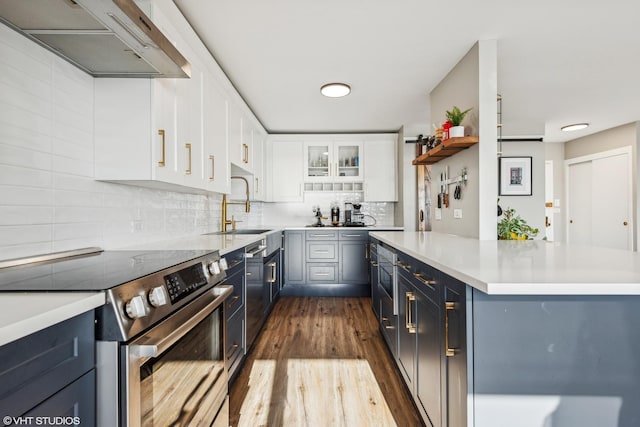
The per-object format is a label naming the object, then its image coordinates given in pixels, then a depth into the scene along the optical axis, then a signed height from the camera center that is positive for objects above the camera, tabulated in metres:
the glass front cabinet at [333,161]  4.62 +0.75
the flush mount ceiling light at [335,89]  2.97 +1.15
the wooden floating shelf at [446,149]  2.29 +0.51
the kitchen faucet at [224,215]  3.20 -0.01
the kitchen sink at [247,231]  3.33 -0.18
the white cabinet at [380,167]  4.61 +0.66
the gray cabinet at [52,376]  0.58 -0.32
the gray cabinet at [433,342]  1.10 -0.53
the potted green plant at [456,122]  2.34 +0.67
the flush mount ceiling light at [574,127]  4.71 +1.28
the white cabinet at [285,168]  4.67 +0.66
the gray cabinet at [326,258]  4.23 -0.57
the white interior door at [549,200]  5.93 +0.26
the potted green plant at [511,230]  2.43 -0.12
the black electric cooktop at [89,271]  0.83 -0.18
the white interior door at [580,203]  5.50 +0.19
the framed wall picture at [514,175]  4.82 +0.58
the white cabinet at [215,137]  2.29 +0.58
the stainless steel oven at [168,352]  0.80 -0.42
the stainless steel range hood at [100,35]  1.04 +0.66
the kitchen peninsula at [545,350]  0.99 -0.42
